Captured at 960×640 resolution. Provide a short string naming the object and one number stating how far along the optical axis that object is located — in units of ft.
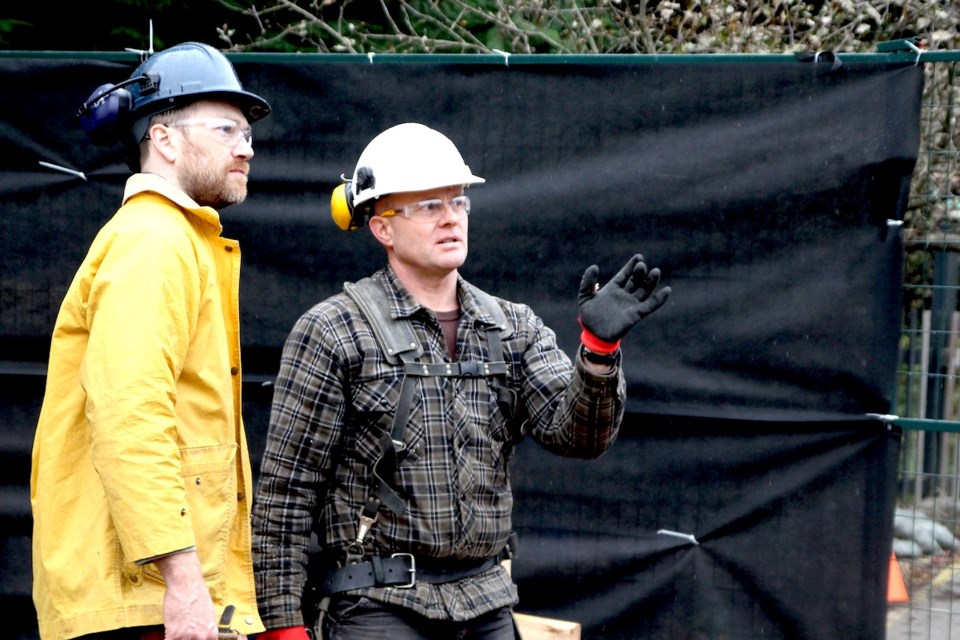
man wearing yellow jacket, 17.29
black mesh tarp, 29.48
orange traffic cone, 29.71
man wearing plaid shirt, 21.30
